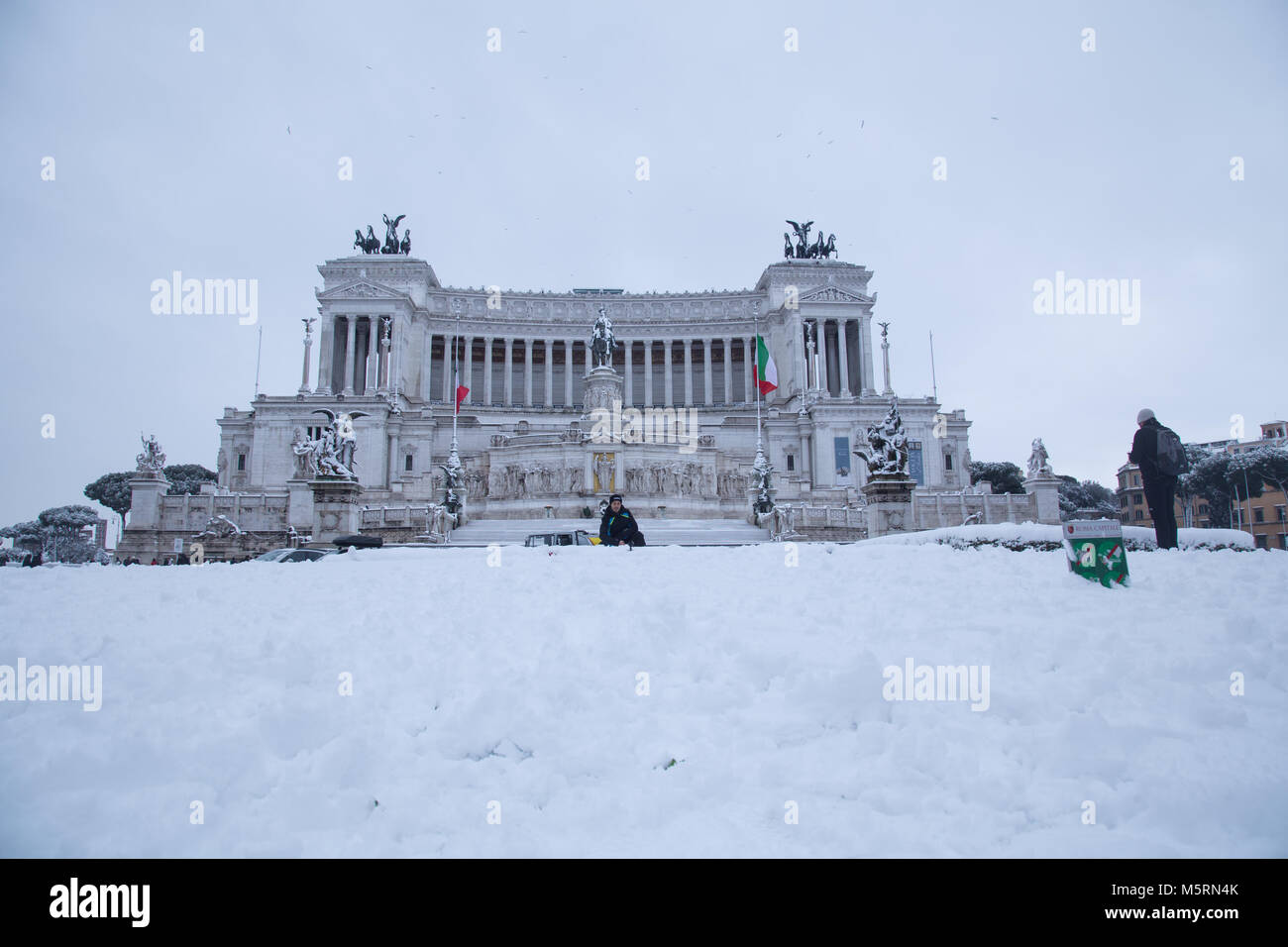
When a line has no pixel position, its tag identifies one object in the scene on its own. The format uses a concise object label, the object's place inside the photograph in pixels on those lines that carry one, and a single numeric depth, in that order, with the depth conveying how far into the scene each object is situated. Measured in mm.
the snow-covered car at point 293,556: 16169
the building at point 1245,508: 60469
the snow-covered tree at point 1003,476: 83106
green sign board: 8141
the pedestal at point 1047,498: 37625
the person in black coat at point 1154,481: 12414
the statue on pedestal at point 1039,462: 38312
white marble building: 46312
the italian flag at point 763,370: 45500
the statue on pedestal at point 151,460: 36969
